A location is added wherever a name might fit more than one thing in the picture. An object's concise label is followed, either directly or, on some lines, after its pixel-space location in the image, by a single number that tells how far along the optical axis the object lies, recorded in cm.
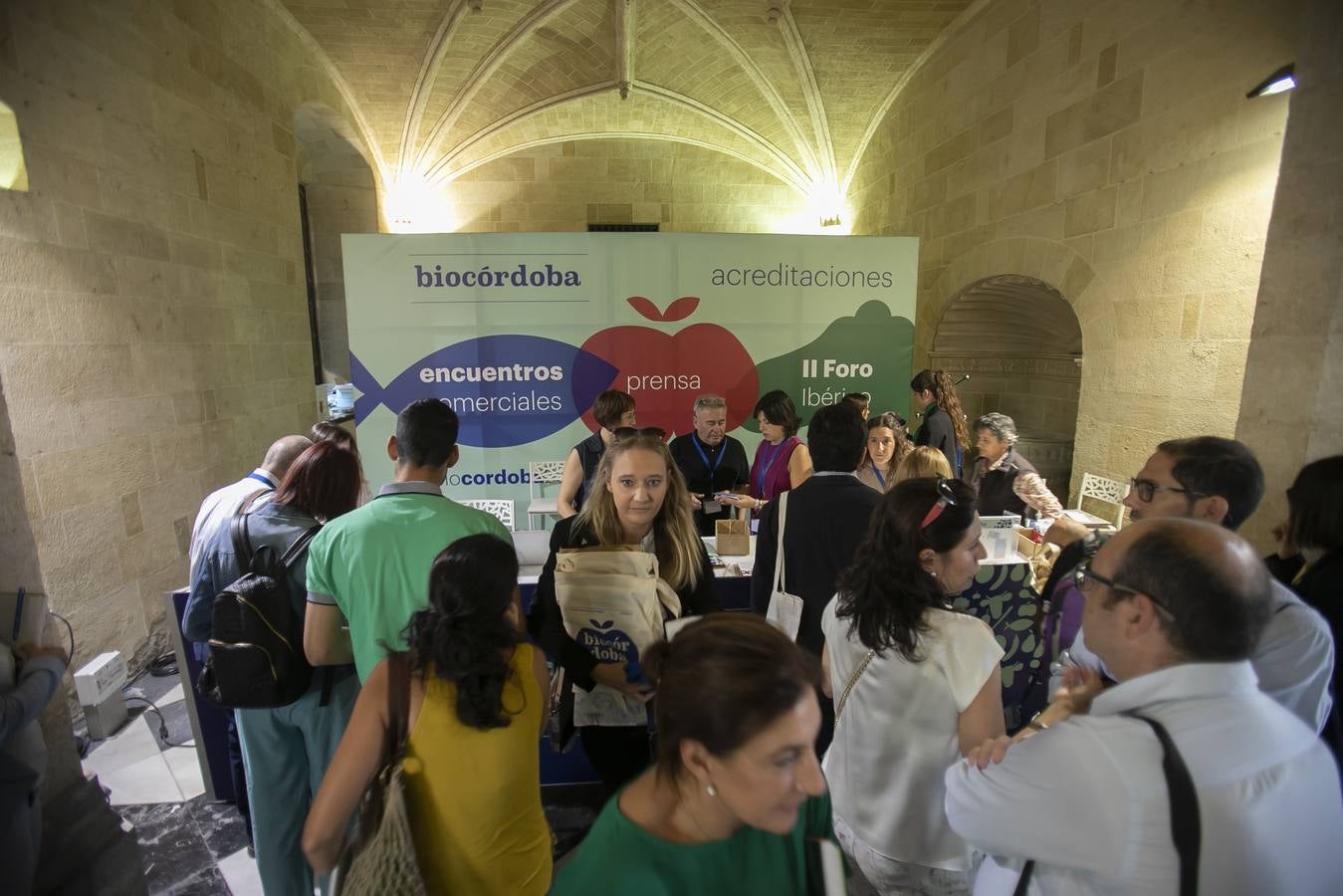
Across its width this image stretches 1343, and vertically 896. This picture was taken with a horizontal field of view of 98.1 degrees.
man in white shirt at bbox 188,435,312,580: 204
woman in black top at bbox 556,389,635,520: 345
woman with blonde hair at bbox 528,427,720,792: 184
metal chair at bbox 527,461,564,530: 514
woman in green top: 84
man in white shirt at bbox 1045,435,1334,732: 187
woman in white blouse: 135
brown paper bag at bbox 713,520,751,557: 309
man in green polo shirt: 168
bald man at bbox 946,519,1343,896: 87
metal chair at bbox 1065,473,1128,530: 444
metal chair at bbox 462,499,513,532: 440
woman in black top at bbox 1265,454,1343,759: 158
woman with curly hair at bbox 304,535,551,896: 115
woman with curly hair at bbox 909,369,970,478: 439
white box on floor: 309
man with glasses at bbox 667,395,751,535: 369
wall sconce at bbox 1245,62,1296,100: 325
